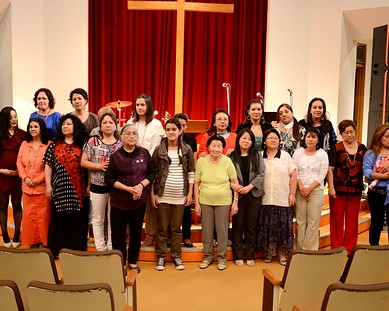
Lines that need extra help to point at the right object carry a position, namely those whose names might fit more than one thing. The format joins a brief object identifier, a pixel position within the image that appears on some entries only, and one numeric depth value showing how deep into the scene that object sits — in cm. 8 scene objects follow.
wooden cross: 684
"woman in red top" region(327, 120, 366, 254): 505
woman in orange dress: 484
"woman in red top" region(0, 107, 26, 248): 502
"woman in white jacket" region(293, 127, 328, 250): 491
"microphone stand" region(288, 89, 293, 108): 798
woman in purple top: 438
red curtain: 883
